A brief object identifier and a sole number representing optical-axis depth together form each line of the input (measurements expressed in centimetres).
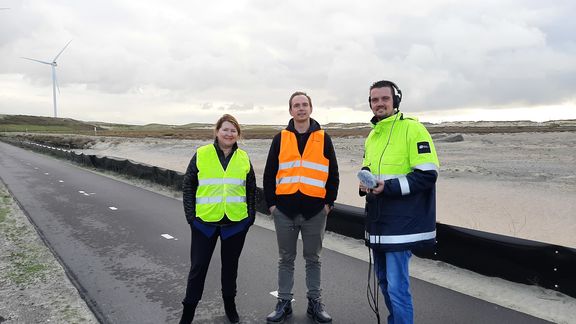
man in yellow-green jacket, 323
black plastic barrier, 468
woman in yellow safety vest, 393
